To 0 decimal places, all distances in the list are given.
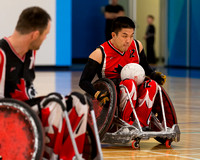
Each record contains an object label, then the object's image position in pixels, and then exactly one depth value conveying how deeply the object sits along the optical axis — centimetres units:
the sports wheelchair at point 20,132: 500
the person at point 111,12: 2590
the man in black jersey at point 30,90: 533
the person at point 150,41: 3438
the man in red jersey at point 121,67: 775
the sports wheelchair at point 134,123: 749
